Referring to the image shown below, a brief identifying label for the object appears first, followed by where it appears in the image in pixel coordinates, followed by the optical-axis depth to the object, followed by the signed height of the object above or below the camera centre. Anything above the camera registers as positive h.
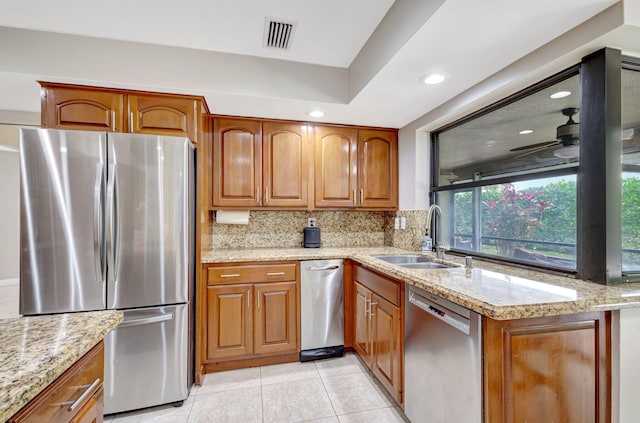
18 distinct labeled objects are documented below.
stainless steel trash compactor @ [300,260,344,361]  2.55 -0.89
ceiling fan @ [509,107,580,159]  1.61 +0.41
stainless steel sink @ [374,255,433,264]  2.56 -0.44
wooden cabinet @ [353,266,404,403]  1.85 -0.85
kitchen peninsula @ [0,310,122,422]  0.61 -0.37
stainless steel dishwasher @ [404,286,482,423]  1.24 -0.75
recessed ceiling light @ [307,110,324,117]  2.57 +0.88
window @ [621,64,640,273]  1.47 +0.19
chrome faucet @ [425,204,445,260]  2.21 -0.30
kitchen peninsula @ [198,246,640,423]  1.18 -0.58
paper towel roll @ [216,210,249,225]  2.83 -0.07
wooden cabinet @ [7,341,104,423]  0.66 -0.50
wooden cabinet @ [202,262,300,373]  2.36 -0.89
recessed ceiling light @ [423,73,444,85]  1.88 +0.88
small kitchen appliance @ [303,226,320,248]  3.02 -0.28
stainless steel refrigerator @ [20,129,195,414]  1.77 -0.22
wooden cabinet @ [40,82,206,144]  1.99 +0.72
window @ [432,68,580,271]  1.67 +0.21
